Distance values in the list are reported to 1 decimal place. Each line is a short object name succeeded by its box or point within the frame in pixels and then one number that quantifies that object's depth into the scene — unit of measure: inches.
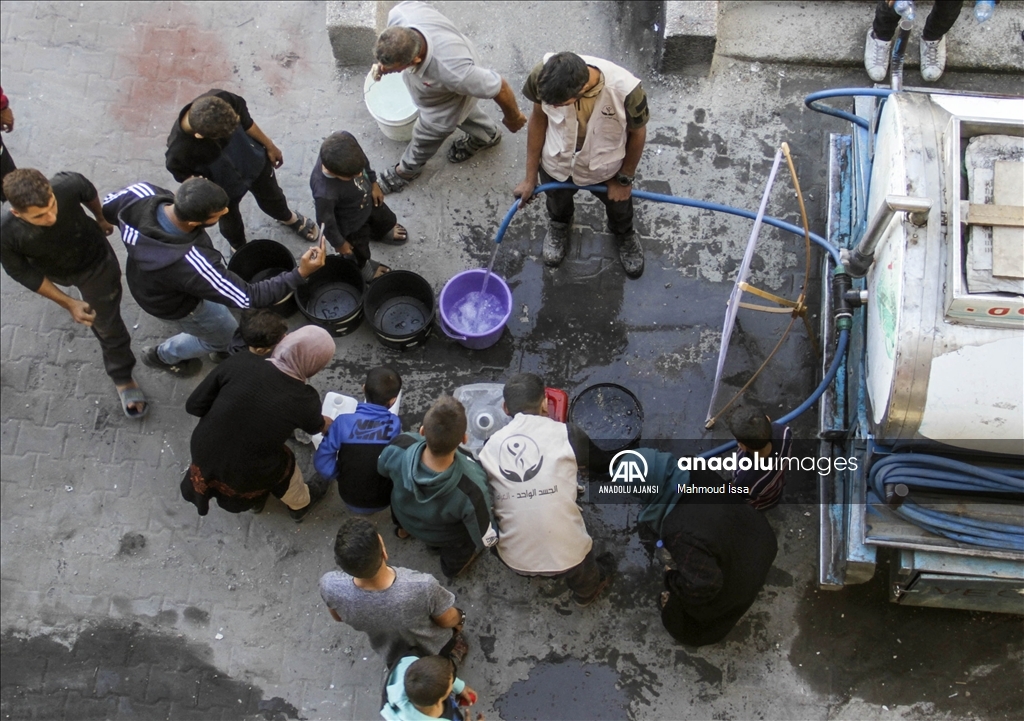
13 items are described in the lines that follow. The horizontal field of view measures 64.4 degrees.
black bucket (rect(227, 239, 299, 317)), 198.5
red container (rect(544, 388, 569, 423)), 176.1
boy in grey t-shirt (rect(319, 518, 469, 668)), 130.0
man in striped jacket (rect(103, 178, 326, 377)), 157.4
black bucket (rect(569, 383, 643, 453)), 188.7
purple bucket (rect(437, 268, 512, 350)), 191.3
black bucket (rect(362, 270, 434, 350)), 194.2
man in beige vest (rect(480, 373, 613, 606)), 143.3
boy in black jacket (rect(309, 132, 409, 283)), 169.8
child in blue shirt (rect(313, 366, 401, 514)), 156.7
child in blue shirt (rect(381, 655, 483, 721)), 127.0
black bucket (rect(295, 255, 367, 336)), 200.7
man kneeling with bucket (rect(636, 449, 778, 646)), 137.9
